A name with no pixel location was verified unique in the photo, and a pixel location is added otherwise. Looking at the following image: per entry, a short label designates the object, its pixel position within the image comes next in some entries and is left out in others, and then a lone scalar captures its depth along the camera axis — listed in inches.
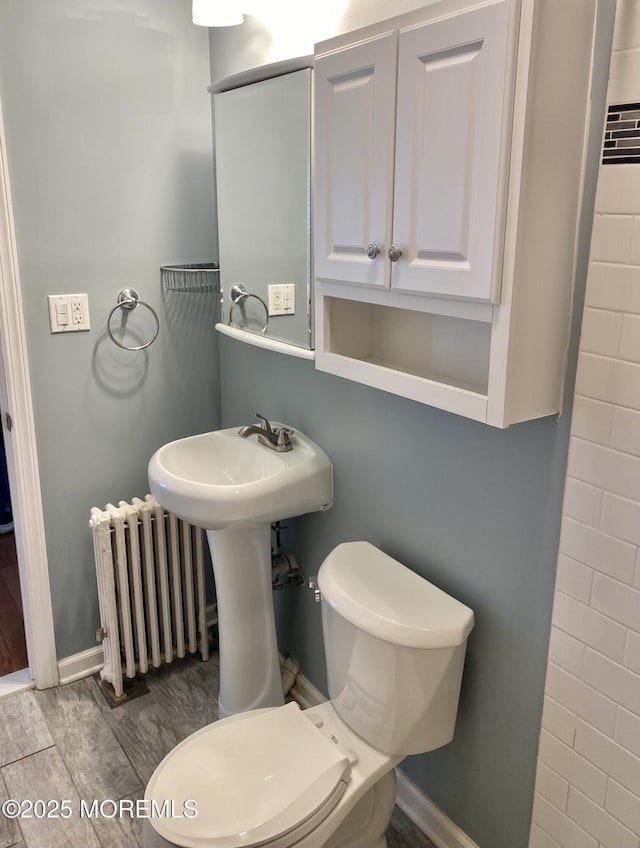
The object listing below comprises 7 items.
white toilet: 52.9
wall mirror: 67.6
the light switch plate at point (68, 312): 78.3
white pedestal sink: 67.2
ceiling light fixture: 71.3
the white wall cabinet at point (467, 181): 41.3
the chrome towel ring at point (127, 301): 82.3
